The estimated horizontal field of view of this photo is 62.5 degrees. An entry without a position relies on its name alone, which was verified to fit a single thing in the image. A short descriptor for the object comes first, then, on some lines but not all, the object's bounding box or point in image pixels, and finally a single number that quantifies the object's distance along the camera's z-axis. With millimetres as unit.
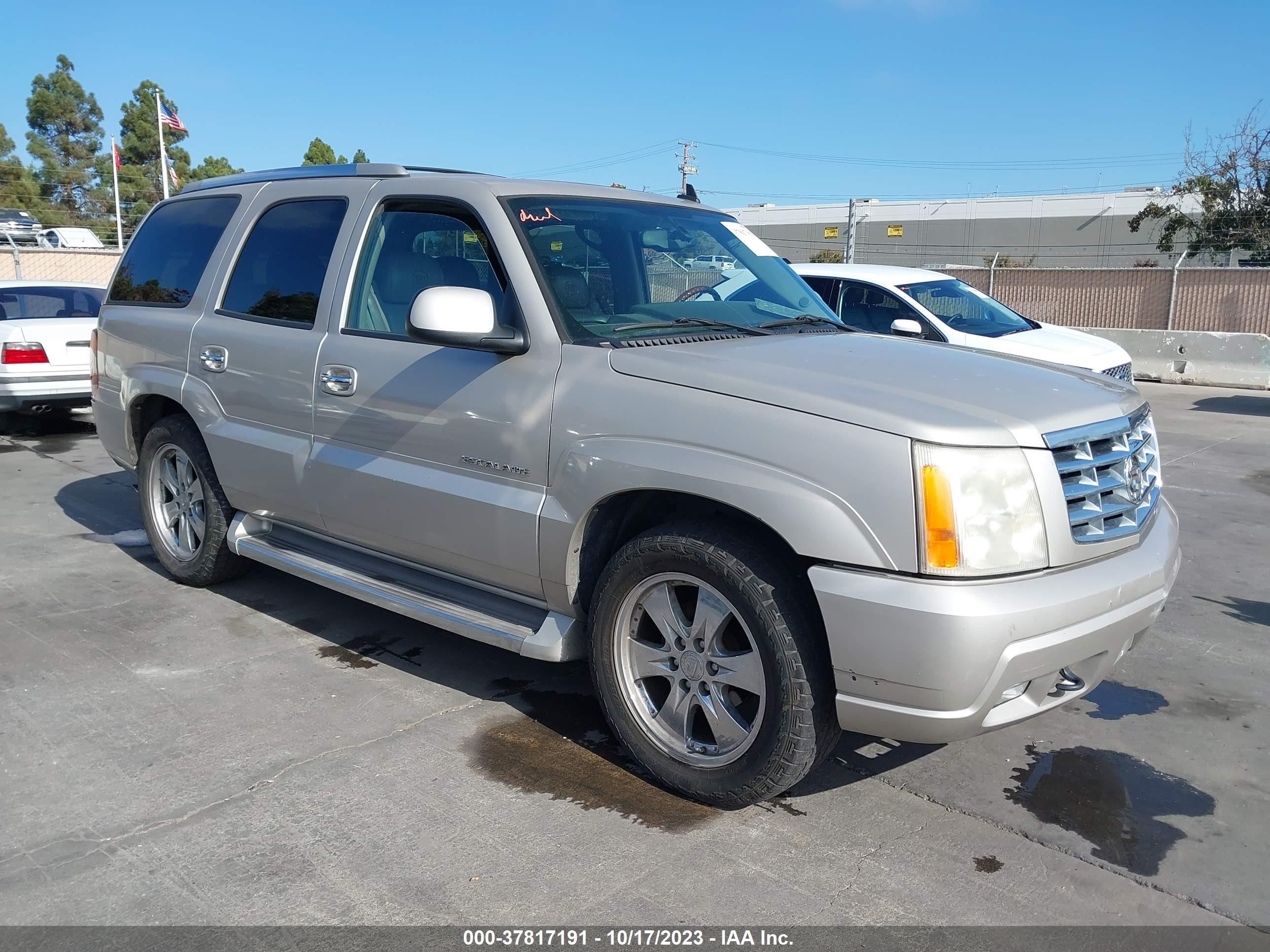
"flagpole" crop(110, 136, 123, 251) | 39438
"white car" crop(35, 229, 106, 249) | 39091
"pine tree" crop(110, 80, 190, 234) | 62188
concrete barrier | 15641
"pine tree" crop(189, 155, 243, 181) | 63688
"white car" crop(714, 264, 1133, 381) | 9617
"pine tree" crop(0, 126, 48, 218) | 61062
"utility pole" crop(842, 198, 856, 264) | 21938
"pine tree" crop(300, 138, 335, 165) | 64500
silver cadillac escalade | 2926
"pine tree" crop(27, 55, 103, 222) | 64500
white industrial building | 47938
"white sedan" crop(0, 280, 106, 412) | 10164
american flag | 33000
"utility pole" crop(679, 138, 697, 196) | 56100
